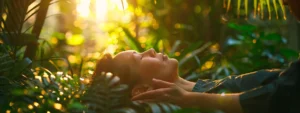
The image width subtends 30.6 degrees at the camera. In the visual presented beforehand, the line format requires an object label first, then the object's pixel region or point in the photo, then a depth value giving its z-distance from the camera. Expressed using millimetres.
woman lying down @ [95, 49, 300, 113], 1335
